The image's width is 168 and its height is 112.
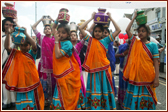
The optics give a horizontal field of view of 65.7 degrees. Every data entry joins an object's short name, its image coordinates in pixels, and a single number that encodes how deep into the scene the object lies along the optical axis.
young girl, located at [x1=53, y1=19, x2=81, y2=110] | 2.35
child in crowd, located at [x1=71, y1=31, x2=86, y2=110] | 2.64
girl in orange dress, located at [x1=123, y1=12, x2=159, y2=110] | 2.62
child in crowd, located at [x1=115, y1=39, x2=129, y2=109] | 3.25
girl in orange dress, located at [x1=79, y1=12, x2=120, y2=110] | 2.66
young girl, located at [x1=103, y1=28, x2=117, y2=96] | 3.34
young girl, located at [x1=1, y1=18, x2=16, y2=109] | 3.14
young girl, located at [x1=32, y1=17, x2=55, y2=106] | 3.06
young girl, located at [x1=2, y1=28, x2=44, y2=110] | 2.42
